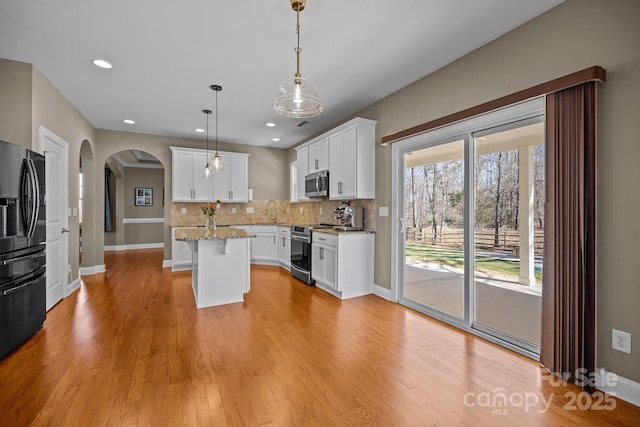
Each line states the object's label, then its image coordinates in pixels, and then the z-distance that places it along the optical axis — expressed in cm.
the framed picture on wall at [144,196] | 866
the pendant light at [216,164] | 418
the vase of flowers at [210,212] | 403
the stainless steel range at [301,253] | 455
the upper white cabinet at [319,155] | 458
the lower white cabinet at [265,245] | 608
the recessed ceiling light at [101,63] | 296
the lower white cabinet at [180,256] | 553
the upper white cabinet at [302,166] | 518
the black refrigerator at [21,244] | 232
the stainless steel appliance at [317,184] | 458
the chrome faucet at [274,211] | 698
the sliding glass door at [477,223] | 245
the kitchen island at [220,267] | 349
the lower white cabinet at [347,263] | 384
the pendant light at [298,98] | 196
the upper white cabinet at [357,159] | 393
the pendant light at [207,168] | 447
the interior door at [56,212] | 337
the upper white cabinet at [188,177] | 576
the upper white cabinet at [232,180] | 614
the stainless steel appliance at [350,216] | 431
